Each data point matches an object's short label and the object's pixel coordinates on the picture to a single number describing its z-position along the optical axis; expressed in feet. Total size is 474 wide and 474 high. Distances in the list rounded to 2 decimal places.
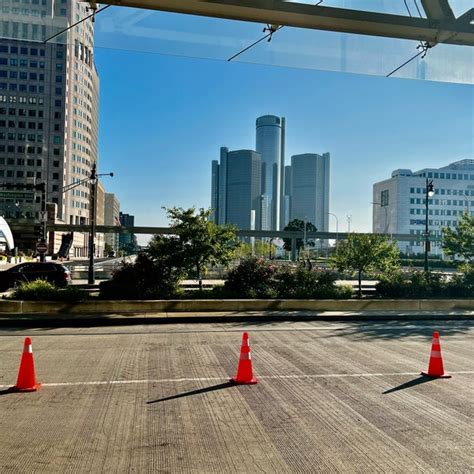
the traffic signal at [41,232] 101.15
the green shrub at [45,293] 51.47
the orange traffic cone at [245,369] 23.07
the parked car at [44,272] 80.98
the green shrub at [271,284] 58.13
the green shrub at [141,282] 54.34
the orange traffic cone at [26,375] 21.52
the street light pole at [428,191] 111.84
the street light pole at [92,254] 87.72
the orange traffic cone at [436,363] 24.66
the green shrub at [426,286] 63.98
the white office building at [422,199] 475.31
